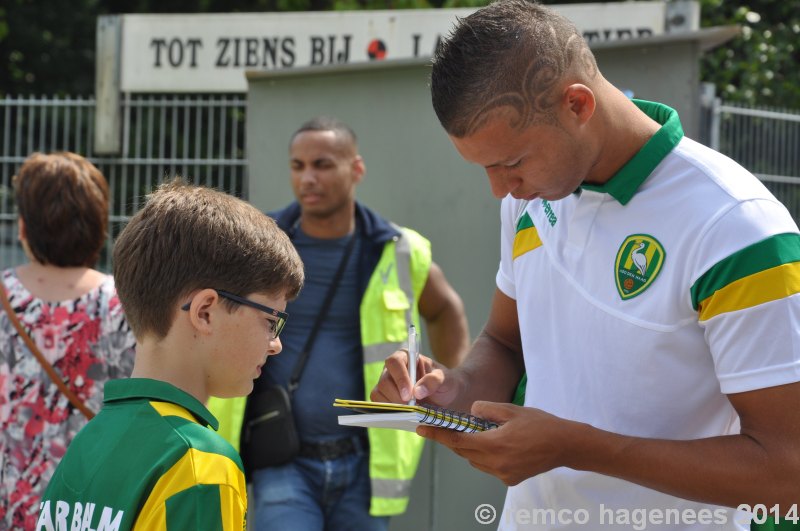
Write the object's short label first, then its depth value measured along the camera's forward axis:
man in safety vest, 4.33
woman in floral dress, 3.52
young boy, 1.87
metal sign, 7.61
